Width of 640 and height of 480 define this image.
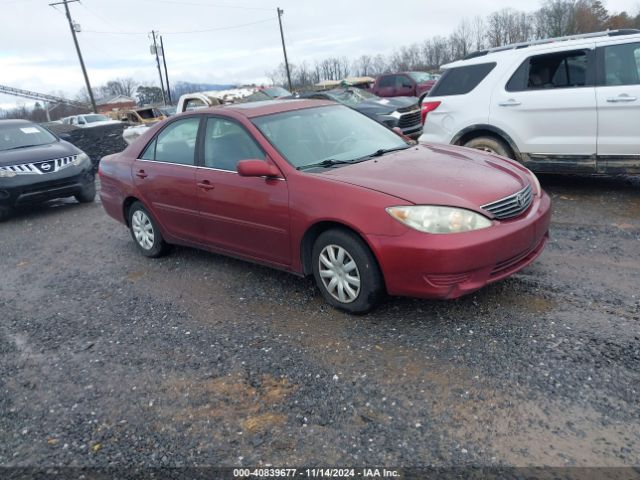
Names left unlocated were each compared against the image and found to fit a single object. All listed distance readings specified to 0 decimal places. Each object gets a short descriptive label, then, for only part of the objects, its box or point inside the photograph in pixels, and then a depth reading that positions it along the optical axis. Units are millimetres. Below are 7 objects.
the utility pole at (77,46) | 38725
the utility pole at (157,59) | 55256
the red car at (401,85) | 20438
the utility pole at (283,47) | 51156
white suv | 5820
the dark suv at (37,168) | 8359
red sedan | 3412
